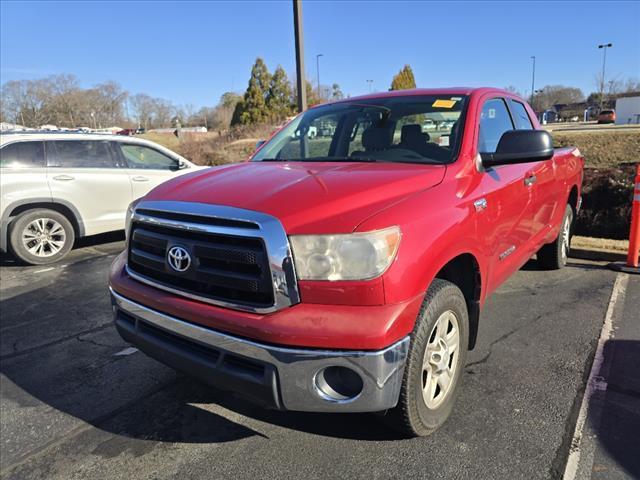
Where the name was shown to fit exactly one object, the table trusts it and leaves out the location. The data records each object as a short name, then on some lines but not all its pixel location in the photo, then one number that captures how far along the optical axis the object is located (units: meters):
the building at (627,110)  56.41
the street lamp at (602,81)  60.06
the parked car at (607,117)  53.19
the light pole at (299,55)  7.71
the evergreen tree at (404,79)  38.25
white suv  6.38
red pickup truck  2.04
